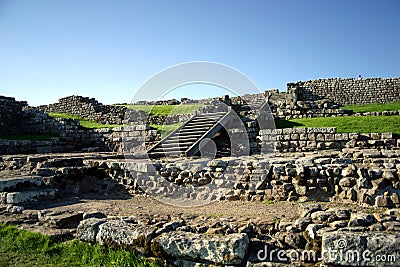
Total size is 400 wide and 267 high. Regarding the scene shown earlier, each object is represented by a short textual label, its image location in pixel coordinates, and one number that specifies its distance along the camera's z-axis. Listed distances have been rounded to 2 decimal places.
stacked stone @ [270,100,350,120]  15.41
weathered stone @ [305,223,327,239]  3.95
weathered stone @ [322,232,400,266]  3.37
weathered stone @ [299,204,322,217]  4.80
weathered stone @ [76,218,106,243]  4.84
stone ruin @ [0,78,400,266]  3.88
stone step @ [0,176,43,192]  7.24
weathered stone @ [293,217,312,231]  4.30
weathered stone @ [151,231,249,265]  3.81
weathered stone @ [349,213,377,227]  4.03
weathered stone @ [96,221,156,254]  4.35
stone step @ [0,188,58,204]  6.78
